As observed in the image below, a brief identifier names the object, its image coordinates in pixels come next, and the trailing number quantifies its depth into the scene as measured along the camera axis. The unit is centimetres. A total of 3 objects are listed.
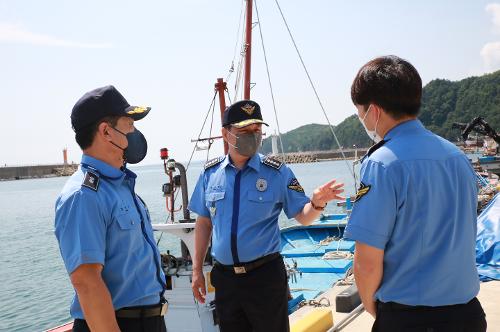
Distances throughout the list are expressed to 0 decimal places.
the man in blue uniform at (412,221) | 154
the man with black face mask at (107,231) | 171
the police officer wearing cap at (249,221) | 274
